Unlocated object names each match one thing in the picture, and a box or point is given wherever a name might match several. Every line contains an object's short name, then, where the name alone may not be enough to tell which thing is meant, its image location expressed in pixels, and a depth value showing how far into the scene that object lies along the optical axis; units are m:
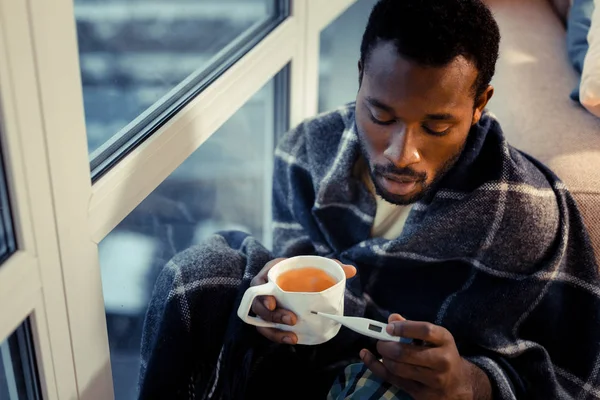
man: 0.78
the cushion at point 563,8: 1.45
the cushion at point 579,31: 1.20
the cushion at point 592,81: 1.04
